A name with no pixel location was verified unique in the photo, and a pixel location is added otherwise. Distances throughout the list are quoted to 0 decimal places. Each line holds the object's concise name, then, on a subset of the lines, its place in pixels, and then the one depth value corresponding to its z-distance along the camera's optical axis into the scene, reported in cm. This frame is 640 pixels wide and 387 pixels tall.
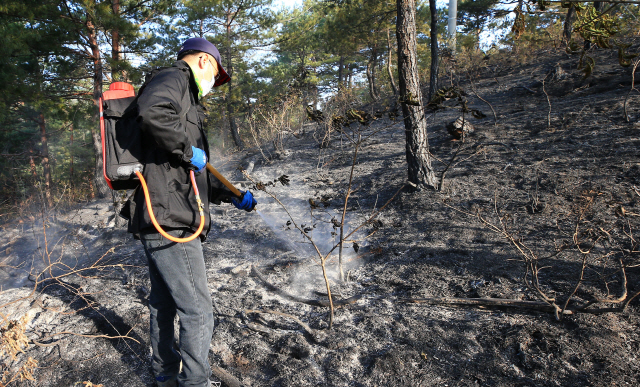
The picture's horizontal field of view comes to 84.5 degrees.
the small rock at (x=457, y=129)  629
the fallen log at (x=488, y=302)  233
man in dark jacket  166
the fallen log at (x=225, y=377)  209
